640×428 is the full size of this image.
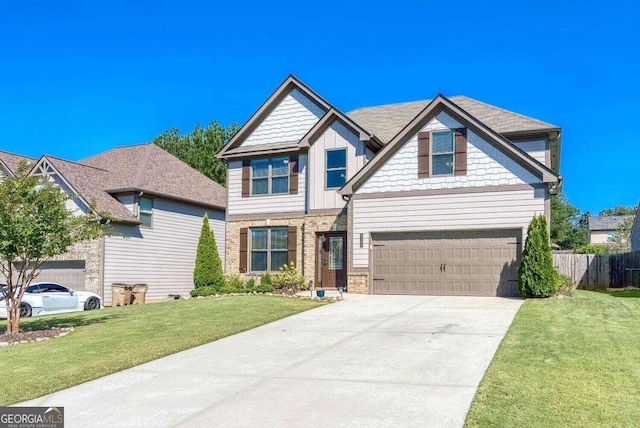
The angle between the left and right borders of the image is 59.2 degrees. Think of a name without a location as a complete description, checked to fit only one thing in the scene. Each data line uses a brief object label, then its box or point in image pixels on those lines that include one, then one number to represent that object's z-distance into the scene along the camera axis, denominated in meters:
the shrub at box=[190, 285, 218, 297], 21.70
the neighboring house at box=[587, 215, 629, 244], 67.81
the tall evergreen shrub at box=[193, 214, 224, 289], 22.61
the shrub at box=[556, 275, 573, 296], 16.59
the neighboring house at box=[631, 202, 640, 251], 31.61
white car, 20.03
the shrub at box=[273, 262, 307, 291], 21.27
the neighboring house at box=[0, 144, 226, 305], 23.64
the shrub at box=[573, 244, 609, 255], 37.65
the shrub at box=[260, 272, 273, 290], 21.31
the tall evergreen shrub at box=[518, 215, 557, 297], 16.17
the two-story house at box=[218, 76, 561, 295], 17.77
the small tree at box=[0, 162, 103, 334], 12.39
